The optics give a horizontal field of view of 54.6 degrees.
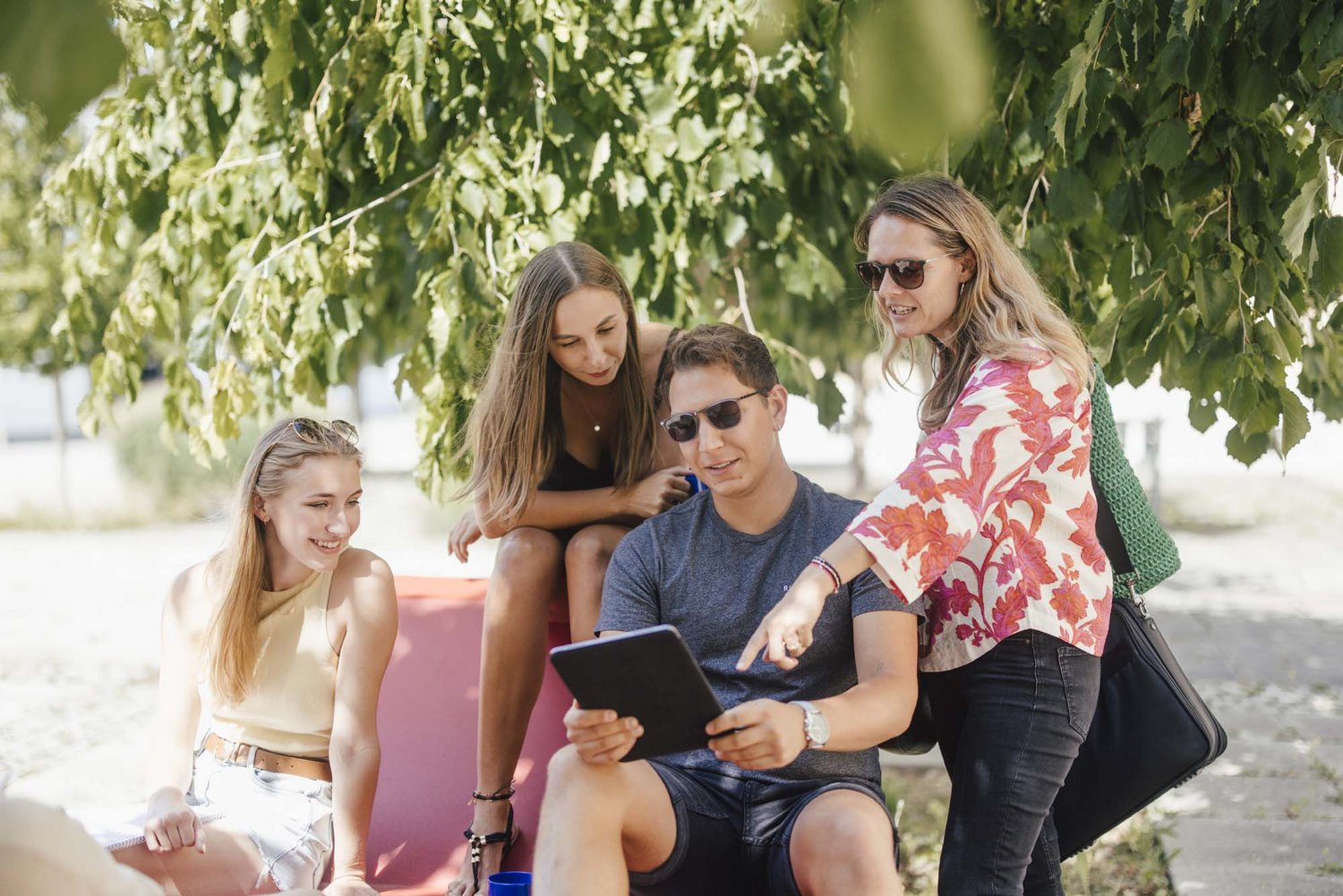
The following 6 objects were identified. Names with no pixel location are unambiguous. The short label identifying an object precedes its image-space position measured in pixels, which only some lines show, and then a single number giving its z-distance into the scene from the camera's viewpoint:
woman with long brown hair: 2.77
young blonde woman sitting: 2.66
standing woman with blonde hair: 1.96
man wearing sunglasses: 2.03
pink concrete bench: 2.97
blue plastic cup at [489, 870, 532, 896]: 2.46
